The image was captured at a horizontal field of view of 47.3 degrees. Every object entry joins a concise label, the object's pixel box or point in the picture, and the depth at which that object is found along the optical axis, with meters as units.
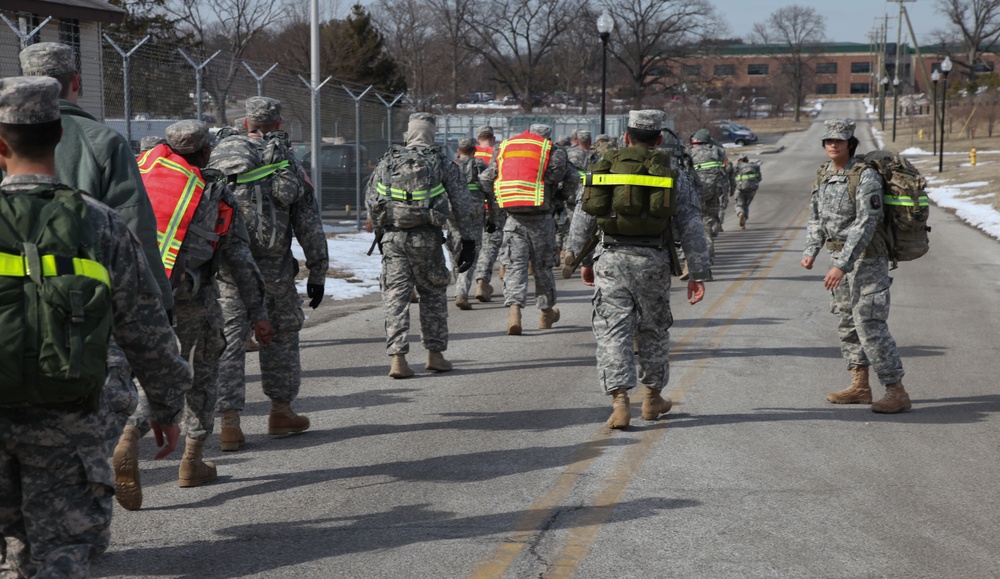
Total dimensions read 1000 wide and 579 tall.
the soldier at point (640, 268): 7.28
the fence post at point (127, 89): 13.27
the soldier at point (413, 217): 8.99
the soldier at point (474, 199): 13.48
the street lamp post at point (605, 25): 24.11
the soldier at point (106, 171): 4.30
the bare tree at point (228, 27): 48.81
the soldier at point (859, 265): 7.82
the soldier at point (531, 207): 11.69
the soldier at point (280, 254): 6.94
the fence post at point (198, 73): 14.55
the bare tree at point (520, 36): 76.25
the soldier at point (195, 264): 5.48
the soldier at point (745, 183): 25.25
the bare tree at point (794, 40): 112.50
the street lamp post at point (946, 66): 39.03
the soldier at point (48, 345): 3.09
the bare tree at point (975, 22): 102.81
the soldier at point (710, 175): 17.23
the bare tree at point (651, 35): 80.00
